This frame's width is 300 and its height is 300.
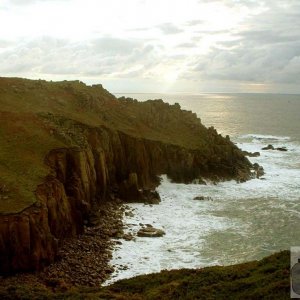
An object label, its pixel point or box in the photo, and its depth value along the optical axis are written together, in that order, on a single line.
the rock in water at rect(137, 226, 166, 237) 45.16
